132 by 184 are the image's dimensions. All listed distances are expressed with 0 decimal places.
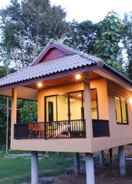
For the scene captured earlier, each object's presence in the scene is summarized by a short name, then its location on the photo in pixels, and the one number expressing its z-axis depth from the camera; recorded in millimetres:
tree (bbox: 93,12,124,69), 18074
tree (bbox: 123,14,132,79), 19892
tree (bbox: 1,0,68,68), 22739
